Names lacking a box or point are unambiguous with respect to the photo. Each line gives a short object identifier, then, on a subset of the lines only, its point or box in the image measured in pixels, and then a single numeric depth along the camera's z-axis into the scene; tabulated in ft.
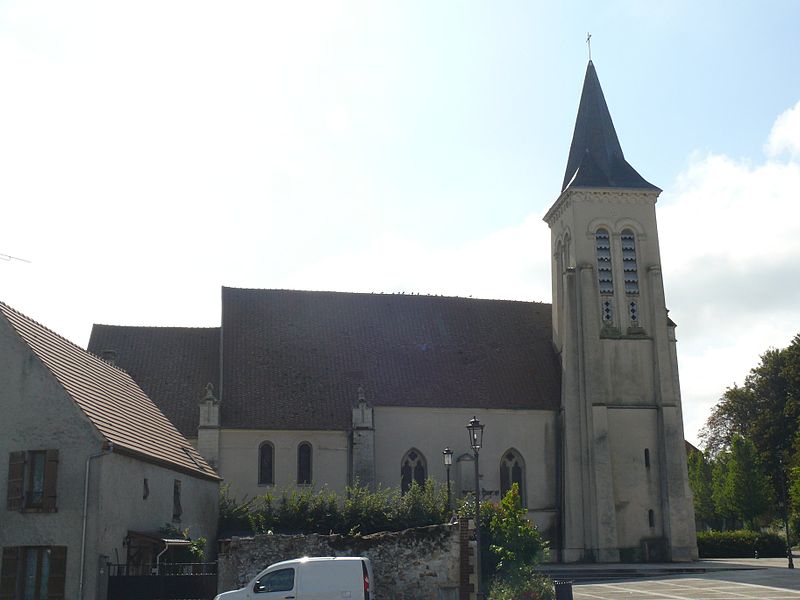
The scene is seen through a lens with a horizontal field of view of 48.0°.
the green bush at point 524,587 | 71.15
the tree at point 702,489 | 213.05
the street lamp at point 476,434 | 70.79
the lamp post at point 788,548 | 120.77
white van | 59.21
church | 124.47
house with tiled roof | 63.77
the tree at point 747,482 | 180.55
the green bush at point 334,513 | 97.86
